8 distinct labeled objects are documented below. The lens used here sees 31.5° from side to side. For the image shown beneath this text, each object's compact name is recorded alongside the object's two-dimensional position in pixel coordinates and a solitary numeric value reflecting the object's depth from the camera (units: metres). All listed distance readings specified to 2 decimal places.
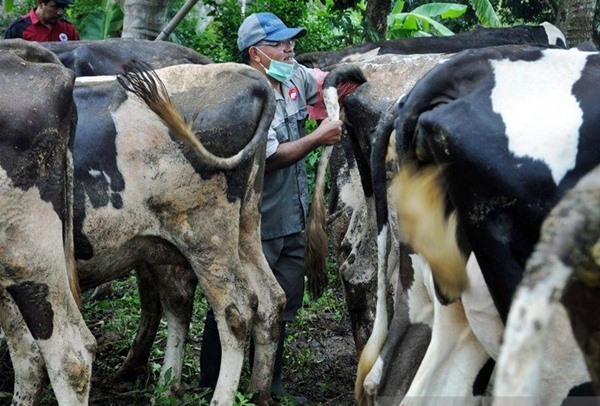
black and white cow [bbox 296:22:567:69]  7.53
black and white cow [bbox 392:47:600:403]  3.45
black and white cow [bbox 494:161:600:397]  1.86
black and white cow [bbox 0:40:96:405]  4.97
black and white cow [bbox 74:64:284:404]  5.70
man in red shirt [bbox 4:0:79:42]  9.38
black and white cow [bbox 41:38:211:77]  7.81
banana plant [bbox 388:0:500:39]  12.33
